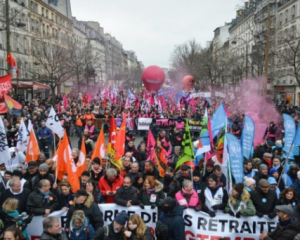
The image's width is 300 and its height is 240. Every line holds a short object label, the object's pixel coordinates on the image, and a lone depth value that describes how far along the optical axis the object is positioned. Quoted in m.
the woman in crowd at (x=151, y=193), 5.90
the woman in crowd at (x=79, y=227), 4.79
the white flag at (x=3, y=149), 7.09
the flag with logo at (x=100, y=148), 7.97
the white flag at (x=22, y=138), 9.46
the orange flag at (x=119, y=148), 8.43
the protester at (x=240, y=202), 5.49
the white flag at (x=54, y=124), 10.48
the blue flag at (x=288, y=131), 8.73
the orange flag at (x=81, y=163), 7.51
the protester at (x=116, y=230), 4.45
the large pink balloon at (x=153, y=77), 28.91
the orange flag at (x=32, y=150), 8.53
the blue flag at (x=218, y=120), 9.59
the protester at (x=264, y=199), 5.67
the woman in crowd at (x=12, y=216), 4.95
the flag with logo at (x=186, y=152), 7.89
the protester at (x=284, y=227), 4.46
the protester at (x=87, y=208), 5.18
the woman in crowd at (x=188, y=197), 5.71
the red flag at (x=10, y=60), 18.42
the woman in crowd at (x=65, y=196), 5.82
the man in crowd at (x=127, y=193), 5.86
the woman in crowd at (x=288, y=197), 5.67
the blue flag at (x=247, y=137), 8.56
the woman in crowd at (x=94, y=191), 5.89
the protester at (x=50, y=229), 4.27
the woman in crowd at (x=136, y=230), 4.39
